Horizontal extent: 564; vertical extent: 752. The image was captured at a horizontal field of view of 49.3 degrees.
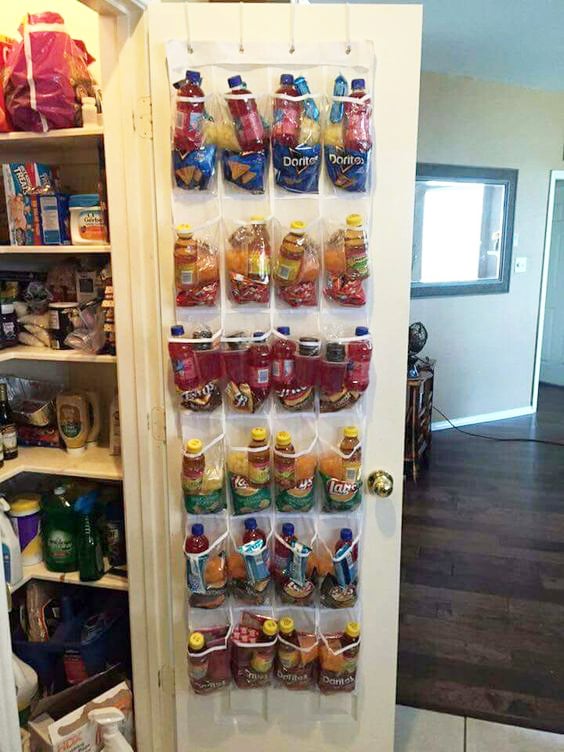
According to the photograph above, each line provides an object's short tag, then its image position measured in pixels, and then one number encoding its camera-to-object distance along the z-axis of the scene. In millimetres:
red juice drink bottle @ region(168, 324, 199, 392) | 1400
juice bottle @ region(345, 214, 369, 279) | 1353
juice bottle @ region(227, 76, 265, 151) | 1290
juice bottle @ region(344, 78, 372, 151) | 1298
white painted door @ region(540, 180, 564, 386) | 5762
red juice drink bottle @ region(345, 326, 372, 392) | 1407
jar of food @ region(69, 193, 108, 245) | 1646
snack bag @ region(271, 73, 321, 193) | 1295
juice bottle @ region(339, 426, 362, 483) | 1451
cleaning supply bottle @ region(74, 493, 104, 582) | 1760
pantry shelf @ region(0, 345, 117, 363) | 1659
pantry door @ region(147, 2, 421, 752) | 1314
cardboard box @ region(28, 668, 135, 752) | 1641
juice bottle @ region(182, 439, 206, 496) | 1445
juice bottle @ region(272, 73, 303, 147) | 1292
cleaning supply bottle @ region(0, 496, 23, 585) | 1712
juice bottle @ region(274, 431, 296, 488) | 1444
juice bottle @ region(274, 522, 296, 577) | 1491
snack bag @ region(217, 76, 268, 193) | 1294
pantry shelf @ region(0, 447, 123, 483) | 1733
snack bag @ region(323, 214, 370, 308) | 1354
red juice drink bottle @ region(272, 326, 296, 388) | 1408
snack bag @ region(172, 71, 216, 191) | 1301
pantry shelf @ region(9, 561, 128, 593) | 1764
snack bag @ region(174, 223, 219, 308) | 1364
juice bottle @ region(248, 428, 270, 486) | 1447
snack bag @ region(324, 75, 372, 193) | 1298
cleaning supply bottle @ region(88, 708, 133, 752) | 1645
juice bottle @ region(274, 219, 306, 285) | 1350
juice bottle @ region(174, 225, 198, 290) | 1361
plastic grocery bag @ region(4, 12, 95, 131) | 1516
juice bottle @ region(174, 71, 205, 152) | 1300
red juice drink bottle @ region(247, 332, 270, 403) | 1402
